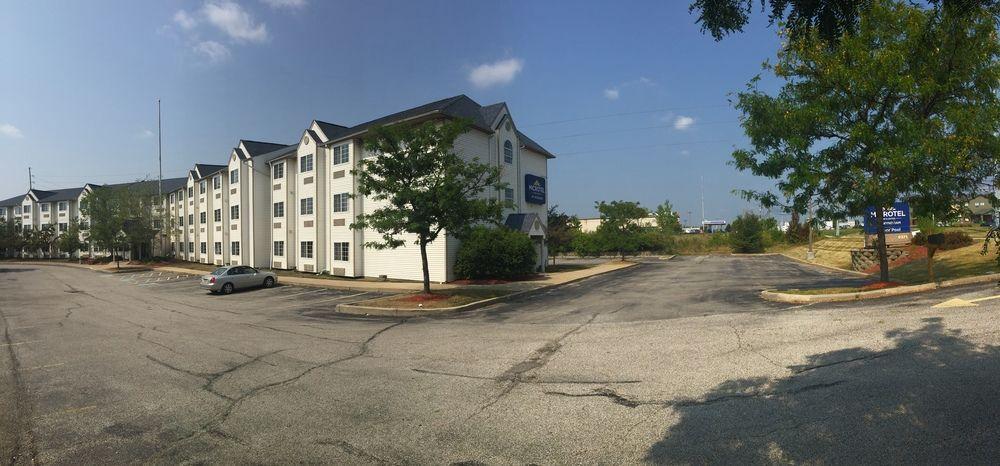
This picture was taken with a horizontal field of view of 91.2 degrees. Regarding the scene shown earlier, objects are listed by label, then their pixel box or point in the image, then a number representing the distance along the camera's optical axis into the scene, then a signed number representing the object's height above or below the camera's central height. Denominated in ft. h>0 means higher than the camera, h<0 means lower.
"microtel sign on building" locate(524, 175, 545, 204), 104.22 +10.68
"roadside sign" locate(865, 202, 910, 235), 84.28 +1.48
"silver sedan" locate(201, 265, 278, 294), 76.28 -5.37
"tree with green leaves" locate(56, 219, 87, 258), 179.66 +4.13
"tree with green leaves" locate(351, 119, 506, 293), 52.49 +6.42
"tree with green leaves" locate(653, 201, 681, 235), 245.65 +8.48
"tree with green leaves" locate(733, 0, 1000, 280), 39.40 +10.05
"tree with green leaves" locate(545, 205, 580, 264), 121.80 +1.66
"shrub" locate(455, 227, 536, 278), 78.84 -2.57
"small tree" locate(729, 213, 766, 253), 190.70 -0.96
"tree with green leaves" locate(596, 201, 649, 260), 142.31 +2.95
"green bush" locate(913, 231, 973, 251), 73.36 -2.10
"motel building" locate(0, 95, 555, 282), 89.56 +10.80
